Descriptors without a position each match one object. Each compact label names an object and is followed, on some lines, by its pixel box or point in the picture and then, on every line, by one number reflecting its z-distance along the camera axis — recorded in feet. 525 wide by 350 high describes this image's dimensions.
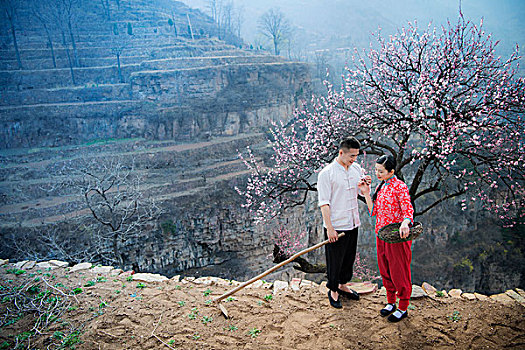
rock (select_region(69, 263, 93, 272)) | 19.11
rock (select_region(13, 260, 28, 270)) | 19.45
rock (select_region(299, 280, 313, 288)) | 15.89
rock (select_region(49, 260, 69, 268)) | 20.01
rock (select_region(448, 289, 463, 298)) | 14.36
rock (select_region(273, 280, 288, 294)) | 15.79
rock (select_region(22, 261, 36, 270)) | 19.26
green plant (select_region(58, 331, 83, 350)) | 11.46
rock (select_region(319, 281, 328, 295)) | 14.95
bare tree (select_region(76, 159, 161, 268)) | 52.26
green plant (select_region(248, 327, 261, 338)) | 11.83
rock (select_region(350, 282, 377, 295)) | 14.11
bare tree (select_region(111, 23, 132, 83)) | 102.22
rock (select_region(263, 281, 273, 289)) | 16.39
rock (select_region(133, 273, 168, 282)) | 17.71
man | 11.59
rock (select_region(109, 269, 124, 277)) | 18.43
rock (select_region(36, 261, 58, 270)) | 19.34
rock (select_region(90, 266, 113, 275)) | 18.76
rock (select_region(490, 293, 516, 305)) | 13.83
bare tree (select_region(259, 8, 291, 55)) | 134.10
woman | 11.16
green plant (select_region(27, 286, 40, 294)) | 15.44
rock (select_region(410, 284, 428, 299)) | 13.76
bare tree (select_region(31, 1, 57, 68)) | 102.50
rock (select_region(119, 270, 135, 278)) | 18.22
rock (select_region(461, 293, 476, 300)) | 14.16
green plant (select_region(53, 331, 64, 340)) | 12.08
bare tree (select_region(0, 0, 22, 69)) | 87.27
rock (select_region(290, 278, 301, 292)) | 15.52
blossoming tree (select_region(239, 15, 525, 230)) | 16.51
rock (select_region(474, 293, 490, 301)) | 14.25
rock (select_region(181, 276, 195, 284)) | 17.95
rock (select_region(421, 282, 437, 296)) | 14.52
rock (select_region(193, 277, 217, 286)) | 17.83
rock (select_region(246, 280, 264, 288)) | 16.92
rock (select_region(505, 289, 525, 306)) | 13.96
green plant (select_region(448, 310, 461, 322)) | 12.14
